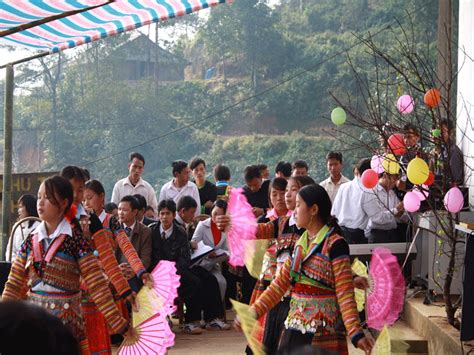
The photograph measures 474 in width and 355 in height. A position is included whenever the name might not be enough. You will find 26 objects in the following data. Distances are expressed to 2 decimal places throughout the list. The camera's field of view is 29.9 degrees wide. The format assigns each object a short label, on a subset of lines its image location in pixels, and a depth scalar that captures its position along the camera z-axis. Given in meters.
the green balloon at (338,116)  10.28
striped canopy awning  5.83
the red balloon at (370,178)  8.27
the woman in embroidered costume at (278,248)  5.73
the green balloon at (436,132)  6.80
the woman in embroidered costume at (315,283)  4.80
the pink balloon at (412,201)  7.28
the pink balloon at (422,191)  6.99
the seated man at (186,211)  9.52
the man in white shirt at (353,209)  9.31
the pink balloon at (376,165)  8.12
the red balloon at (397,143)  6.92
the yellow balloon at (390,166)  7.50
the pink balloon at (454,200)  6.36
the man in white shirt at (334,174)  10.52
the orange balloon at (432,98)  6.57
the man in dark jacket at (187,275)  8.91
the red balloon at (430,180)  6.70
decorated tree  6.59
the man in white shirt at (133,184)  10.34
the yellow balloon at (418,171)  6.60
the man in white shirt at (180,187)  10.48
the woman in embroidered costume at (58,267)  4.88
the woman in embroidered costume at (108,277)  5.30
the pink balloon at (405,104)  7.88
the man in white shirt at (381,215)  9.17
